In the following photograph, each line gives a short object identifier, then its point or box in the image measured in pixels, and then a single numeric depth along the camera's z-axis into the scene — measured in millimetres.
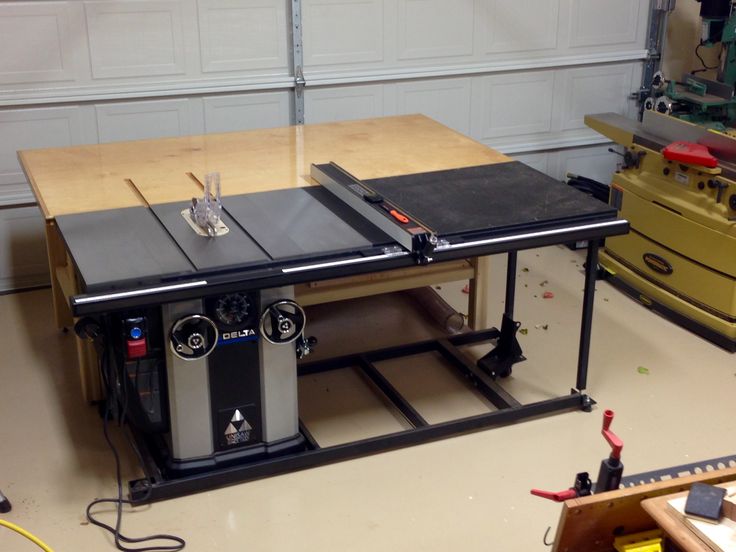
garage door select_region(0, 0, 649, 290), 4531
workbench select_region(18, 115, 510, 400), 3570
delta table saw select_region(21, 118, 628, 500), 2918
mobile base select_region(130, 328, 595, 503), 3164
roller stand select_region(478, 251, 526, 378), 3898
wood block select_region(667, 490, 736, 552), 1761
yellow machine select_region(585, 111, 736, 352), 4152
